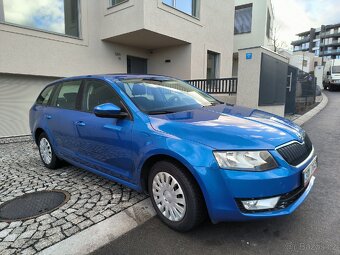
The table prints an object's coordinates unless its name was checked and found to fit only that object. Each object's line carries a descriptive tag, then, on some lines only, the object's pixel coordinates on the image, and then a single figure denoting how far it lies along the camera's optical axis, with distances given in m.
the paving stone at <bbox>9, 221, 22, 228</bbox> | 2.78
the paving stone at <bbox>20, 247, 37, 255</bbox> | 2.33
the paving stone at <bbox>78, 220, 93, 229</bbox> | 2.73
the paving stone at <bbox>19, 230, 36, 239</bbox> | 2.58
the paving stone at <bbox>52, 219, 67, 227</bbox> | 2.79
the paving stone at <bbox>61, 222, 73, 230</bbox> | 2.73
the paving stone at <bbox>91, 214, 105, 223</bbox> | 2.85
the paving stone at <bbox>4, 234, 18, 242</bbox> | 2.53
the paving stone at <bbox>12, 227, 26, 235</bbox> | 2.66
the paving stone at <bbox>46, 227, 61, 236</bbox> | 2.62
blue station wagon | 2.20
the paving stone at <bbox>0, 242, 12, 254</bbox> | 2.41
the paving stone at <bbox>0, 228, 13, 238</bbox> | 2.62
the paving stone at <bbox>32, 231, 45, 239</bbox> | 2.56
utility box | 7.15
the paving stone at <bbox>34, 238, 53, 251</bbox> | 2.41
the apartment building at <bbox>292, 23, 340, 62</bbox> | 77.75
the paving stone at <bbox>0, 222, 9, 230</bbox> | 2.77
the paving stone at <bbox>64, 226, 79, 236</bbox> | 2.62
